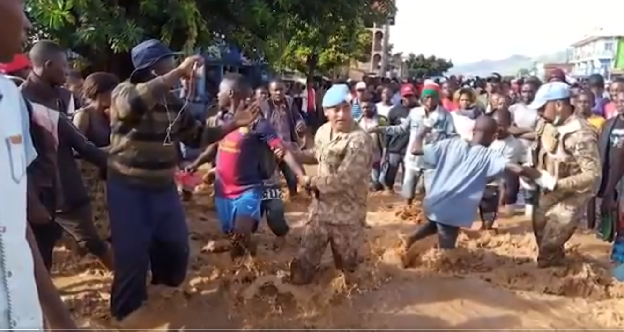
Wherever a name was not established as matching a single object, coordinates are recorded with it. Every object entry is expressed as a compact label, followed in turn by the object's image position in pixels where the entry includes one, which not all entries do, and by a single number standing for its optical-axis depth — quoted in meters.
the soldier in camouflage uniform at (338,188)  5.00
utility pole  30.00
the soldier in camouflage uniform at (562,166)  5.80
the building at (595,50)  46.79
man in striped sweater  4.45
